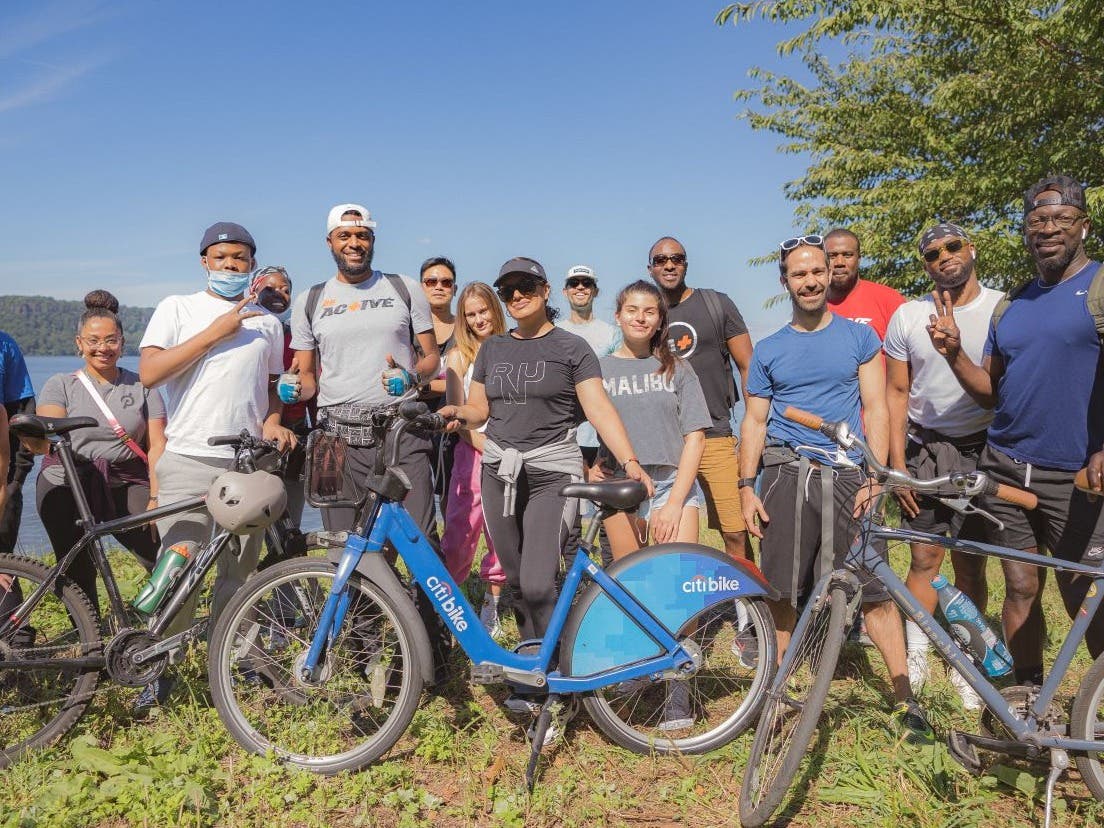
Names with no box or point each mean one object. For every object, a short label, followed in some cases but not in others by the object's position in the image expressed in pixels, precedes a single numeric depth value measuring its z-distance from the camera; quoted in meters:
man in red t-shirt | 5.03
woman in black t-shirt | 3.78
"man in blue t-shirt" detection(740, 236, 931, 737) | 3.82
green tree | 8.90
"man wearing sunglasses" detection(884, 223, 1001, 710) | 4.12
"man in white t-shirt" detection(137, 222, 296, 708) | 3.94
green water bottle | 3.78
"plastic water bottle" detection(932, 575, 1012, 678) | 3.20
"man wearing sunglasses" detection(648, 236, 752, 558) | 5.03
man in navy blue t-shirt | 3.50
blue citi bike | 3.39
